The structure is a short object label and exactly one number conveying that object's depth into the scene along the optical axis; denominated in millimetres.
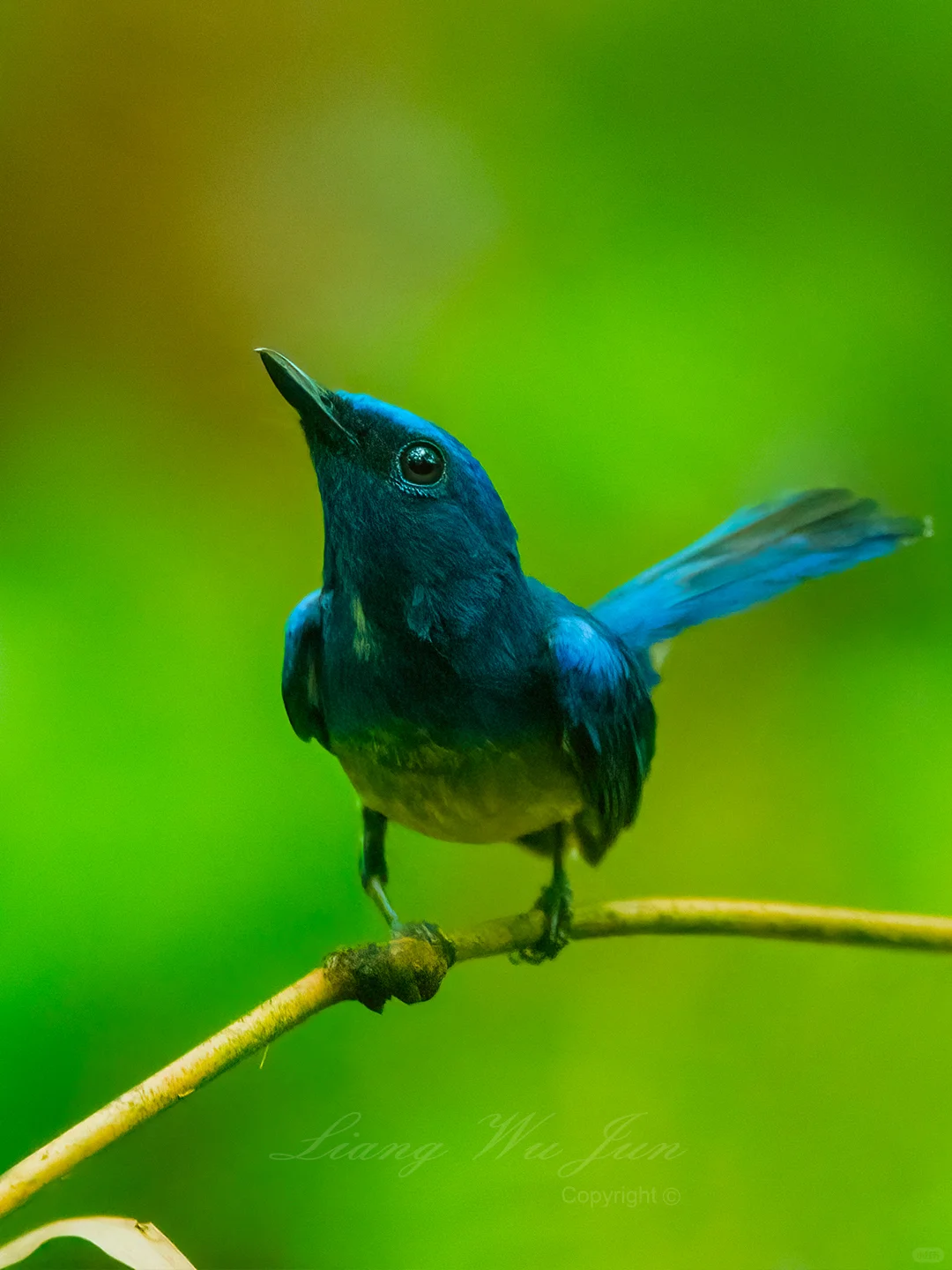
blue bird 2125
